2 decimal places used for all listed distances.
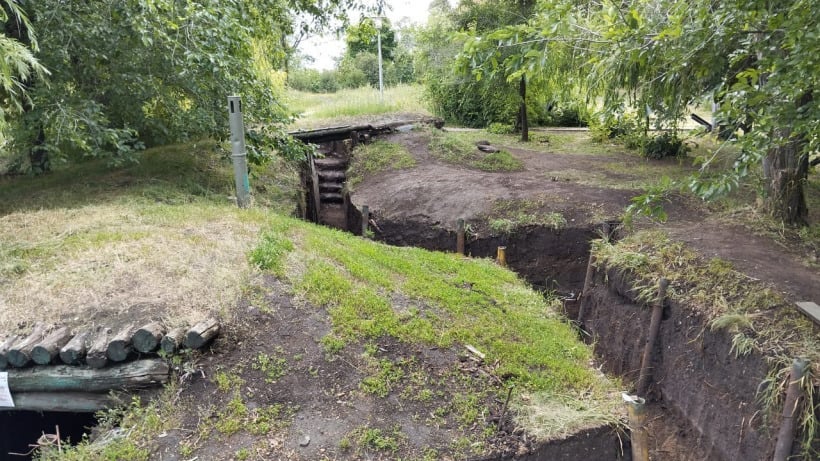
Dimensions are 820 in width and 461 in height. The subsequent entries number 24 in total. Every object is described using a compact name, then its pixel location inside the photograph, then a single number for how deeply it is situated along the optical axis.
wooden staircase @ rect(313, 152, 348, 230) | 12.69
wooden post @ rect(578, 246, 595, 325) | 7.23
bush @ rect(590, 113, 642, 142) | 13.30
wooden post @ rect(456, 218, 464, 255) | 8.41
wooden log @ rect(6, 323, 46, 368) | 4.32
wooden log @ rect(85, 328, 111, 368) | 4.26
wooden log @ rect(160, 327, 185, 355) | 4.35
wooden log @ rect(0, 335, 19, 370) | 4.36
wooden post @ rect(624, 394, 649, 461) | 4.26
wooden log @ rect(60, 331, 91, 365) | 4.29
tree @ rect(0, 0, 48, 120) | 4.22
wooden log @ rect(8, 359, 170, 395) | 4.27
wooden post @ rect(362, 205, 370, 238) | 9.38
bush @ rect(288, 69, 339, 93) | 33.56
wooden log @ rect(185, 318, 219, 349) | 4.42
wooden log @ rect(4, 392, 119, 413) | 4.40
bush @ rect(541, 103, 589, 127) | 19.25
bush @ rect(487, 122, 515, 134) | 16.73
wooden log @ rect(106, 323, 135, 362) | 4.26
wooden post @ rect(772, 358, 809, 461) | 3.95
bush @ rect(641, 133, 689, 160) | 12.59
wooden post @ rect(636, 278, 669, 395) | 5.59
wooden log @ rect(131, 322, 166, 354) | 4.30
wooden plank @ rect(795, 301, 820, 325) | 4.56
